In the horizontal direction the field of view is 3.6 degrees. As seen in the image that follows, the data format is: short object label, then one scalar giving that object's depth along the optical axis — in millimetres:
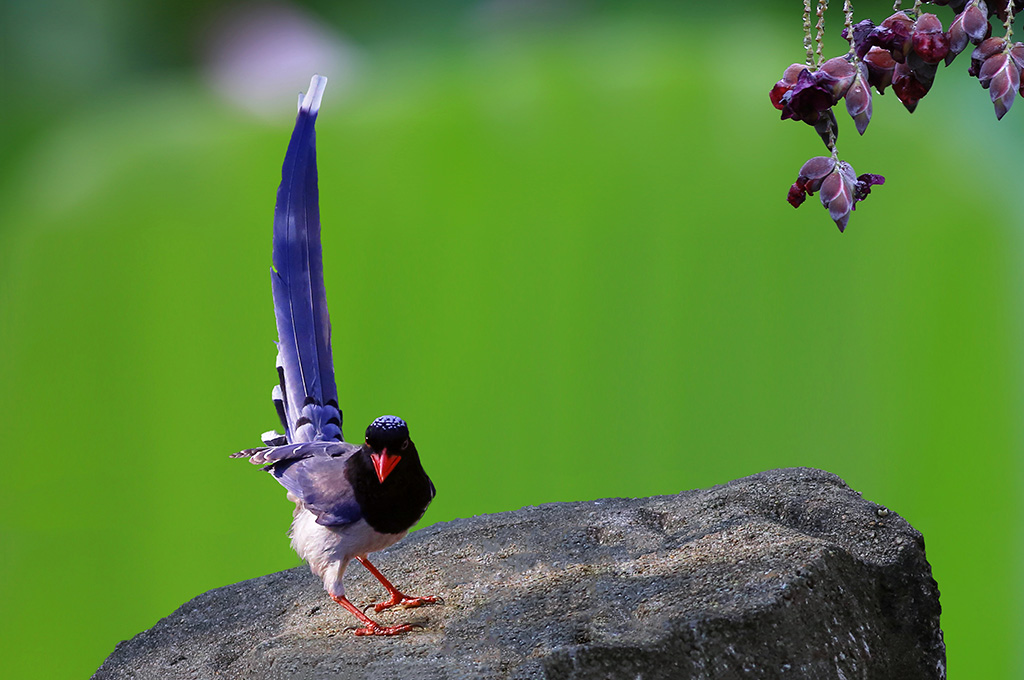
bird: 14906
